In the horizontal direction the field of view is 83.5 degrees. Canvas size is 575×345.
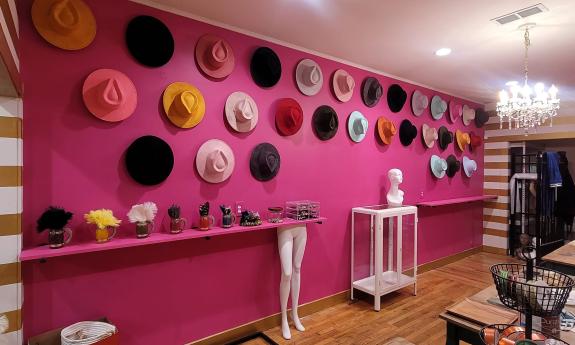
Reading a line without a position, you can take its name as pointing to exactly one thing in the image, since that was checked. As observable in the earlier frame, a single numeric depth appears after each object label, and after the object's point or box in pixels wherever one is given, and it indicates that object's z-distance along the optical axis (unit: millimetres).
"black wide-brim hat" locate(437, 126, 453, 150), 4434
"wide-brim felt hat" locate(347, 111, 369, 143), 3365
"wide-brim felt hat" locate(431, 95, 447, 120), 4305
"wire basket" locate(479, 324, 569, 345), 890
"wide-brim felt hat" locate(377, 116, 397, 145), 3633
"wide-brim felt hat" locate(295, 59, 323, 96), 2945
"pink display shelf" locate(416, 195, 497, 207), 4098
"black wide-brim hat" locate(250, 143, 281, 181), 2666
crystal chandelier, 2783
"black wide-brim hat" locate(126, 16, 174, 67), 2092
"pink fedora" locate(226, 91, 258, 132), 2512
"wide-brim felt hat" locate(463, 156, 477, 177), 4883
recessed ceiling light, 2930
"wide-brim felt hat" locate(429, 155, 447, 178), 4328
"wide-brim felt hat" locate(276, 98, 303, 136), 2791
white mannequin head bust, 3595
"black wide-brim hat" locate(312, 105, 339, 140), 3074
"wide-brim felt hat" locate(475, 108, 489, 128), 5094
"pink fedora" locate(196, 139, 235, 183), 2377
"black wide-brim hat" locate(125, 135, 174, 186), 2096
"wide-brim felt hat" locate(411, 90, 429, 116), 4041
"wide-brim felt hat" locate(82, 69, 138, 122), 1938
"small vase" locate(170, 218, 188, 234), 2162
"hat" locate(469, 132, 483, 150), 5008
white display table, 3189
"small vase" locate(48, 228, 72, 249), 1759
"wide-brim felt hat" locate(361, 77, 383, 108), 3492
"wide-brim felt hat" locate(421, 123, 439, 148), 4180
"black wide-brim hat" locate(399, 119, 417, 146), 3912
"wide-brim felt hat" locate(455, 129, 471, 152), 4734
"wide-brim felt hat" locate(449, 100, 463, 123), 4594
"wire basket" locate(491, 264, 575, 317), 832
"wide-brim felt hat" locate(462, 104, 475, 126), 4863
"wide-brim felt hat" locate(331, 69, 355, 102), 3213
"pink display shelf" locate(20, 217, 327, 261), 1678
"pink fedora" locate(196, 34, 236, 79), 2367
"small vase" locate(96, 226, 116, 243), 1905
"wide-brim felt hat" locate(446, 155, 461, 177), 4594
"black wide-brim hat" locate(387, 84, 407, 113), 3770
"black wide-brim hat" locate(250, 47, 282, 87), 2656
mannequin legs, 2631
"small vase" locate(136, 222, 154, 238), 2033
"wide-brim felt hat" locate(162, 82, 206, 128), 2215
